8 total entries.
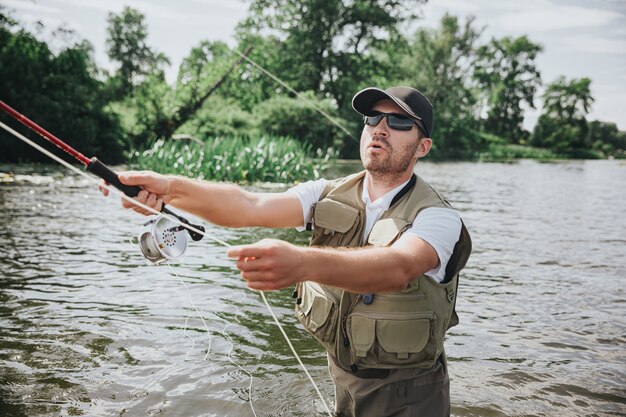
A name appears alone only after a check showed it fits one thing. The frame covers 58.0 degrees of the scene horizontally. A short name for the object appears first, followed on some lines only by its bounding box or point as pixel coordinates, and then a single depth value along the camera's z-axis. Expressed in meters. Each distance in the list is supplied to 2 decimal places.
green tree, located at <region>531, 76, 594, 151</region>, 79.94
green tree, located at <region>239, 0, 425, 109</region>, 43.62
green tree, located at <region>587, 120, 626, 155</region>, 98.50
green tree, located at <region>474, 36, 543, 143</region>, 82.19
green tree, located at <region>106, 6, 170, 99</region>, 72.81
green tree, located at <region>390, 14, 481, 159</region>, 51.75
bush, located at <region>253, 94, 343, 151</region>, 33.91
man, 2.55
